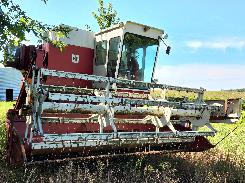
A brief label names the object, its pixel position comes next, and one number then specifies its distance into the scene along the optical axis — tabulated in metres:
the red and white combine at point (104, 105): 4.16
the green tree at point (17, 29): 4.93
